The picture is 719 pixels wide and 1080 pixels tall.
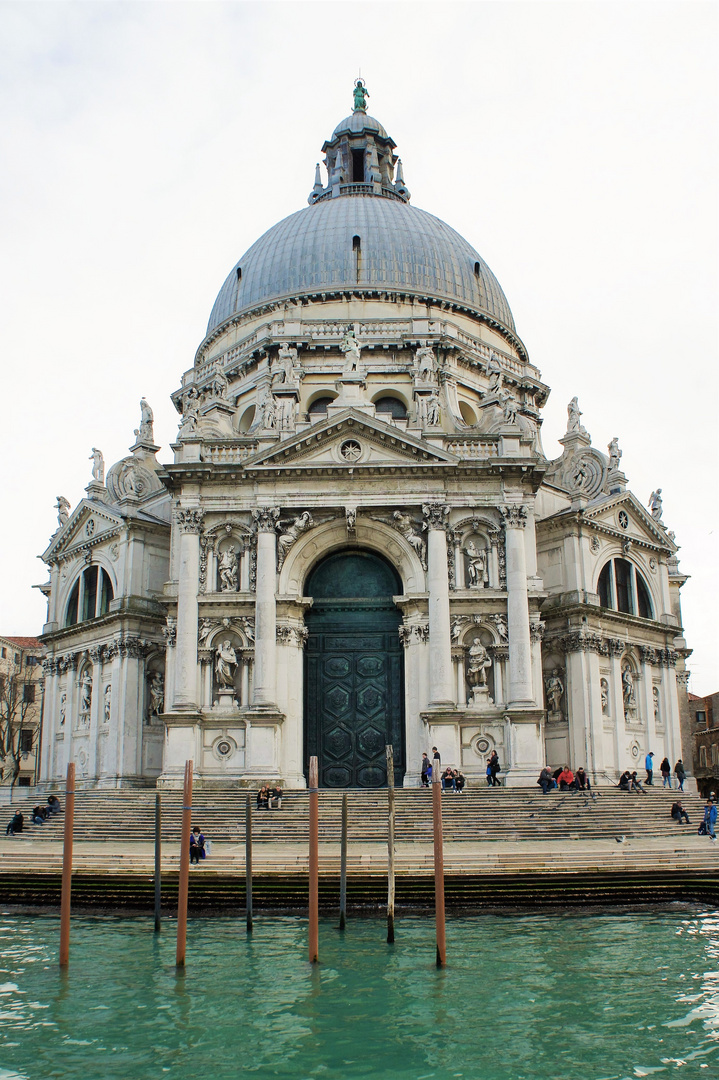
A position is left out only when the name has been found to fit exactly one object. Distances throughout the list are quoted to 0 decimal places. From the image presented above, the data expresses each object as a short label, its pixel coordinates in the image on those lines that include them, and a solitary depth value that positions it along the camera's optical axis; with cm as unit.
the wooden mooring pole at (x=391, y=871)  1516
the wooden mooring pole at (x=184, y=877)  1380
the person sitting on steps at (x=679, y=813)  2395
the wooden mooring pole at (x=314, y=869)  1415
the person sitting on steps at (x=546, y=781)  2605
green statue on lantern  5100
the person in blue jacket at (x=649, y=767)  3076
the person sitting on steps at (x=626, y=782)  2761
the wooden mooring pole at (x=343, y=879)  1649
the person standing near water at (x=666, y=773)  3069
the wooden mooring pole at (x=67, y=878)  1412
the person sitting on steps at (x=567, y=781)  2704
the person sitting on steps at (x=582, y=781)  2716
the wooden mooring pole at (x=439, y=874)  1368
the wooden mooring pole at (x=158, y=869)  1685
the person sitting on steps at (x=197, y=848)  1938
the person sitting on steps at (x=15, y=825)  2420
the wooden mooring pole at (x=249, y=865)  1631
